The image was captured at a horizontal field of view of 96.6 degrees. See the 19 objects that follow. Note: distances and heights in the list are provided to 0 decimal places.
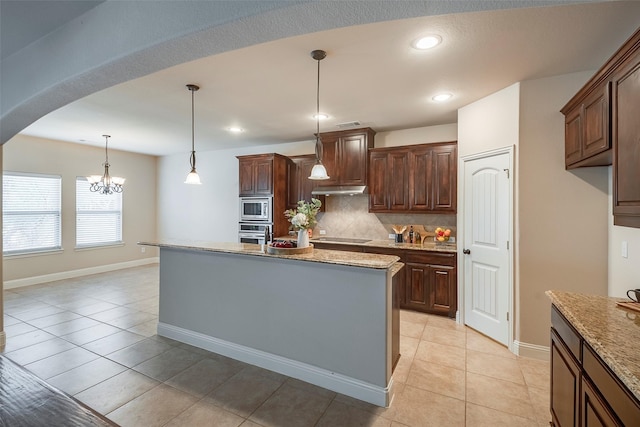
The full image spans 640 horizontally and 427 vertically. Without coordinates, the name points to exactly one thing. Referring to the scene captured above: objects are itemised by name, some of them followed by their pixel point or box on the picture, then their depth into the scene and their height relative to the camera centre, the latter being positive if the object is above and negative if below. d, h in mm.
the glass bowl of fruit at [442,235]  4254 -336
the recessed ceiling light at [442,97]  3258 +1353
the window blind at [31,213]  5062 -28
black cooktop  4594 -459
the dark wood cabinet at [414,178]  4008 +507
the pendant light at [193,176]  3191 +402
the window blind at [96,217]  6031 -121
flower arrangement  2621 -36
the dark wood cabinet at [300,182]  5141 +557
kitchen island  2210 -896
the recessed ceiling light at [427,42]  2156 +1328
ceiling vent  4379 +1375
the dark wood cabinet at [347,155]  4570 +946
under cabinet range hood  4543 +368
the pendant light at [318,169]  2812 +427
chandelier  5219 +584
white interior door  3070 -370
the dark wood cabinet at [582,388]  1042 -769
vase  2643 -250
